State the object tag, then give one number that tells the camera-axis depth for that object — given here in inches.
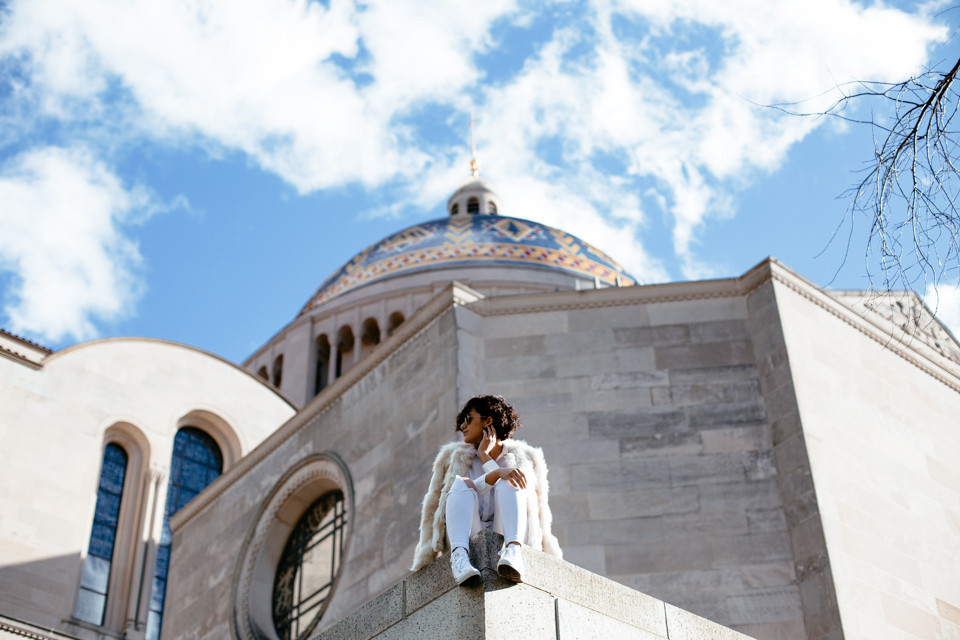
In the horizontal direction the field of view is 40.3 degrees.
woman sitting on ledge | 284.7
